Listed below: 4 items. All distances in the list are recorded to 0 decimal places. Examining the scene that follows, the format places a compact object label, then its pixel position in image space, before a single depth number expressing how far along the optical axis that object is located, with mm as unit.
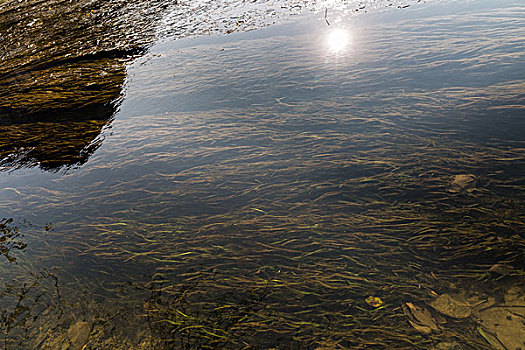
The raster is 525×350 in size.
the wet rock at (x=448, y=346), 1249
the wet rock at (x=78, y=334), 1529
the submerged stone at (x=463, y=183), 1949
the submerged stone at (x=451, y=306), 1345
